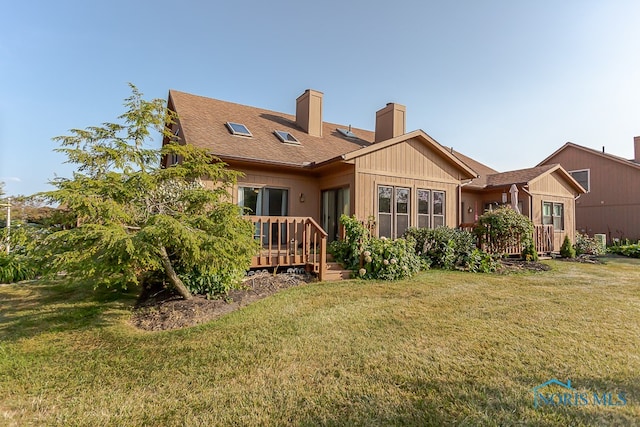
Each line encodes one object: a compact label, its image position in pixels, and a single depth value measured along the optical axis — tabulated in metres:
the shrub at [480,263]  8.71
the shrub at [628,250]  13.20
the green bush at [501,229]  9.76
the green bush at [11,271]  8.02
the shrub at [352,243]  7.79
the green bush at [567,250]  11.88
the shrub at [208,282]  5.57
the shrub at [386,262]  7.43
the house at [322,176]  8.96
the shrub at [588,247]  12.84
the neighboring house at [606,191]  16.56
